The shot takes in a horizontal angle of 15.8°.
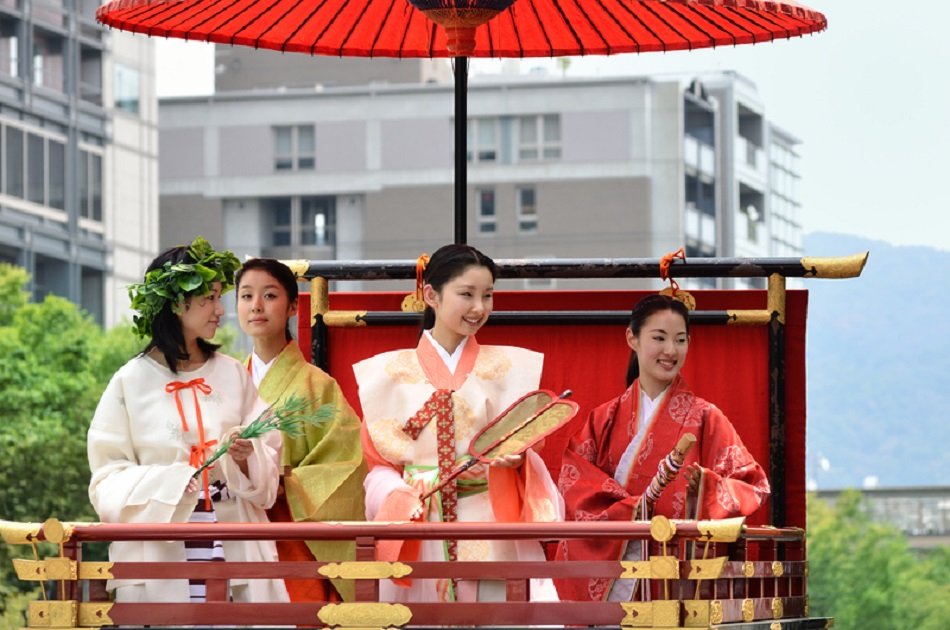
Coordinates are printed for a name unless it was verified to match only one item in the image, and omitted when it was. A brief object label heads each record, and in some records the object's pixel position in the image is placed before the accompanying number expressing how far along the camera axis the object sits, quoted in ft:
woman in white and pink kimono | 41.33
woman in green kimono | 42.87
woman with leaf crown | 39.65
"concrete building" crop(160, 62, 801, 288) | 393.37
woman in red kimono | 43.83
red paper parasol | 50.39
